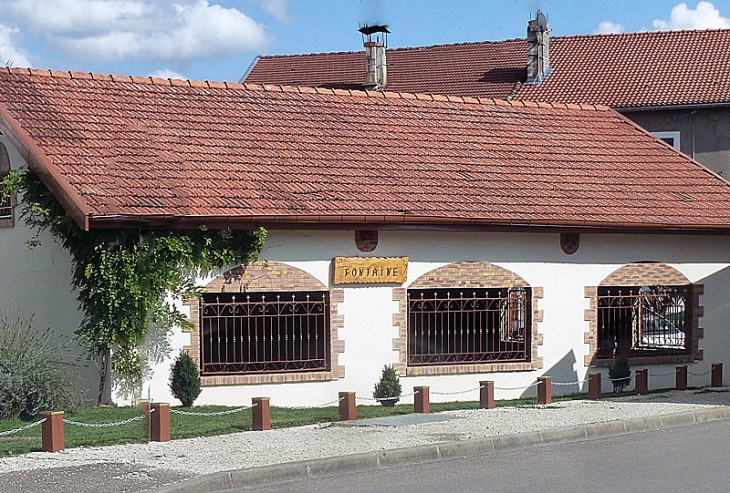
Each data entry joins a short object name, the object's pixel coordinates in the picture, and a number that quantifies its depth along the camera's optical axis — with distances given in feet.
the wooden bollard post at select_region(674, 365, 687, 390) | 60.90
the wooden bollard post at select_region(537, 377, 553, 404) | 53.93
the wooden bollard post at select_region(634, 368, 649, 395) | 58.90
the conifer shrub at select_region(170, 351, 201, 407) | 52.60
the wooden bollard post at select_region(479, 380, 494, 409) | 52.42
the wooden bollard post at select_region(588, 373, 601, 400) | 56.54
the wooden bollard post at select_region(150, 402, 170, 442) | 41.04
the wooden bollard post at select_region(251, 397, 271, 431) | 44.50
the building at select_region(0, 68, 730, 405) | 54.03
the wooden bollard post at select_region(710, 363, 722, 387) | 62.54
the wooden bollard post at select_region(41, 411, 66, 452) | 38.34
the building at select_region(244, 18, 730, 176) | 105.70
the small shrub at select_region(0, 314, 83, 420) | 47.26
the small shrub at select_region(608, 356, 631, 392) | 62.49
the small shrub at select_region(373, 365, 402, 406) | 56.03
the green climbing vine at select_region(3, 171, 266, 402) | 50.75
